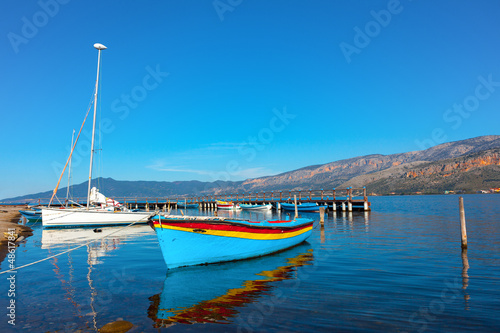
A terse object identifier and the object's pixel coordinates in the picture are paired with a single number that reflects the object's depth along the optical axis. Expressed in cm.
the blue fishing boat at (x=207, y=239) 1230
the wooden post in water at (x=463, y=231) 1602
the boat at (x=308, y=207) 5153
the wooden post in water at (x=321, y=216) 2775
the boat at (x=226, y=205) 6559
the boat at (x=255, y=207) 6181
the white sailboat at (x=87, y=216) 3164
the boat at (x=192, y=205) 9264
